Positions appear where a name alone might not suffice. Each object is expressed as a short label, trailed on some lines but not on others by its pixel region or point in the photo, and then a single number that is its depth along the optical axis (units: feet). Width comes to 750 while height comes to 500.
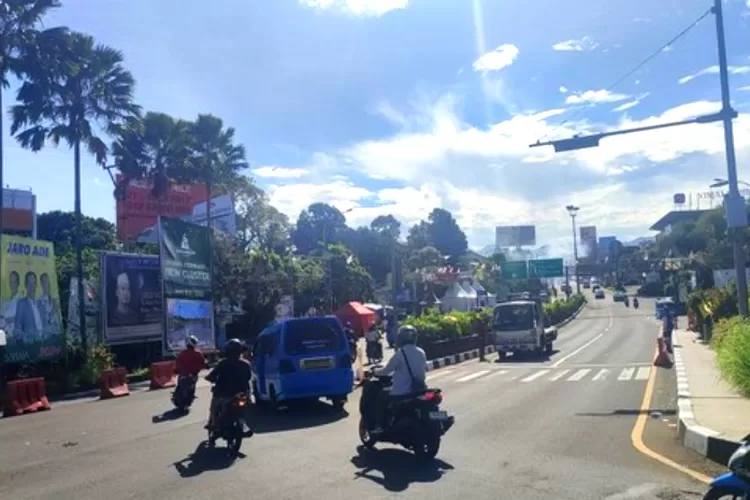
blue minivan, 50.80
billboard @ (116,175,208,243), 158.51
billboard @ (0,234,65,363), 74.69
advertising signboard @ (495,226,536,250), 447.42
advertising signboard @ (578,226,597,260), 538.51
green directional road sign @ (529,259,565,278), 248.52
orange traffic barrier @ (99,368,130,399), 77.97
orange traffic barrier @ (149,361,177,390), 85.85
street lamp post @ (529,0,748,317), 57.26
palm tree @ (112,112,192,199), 118.62
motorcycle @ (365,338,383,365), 99.55
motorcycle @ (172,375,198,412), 56.39
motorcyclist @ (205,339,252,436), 37.70
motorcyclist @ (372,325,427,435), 33.99
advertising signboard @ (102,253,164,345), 103.81
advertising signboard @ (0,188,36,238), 167.53
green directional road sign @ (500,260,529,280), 249.75
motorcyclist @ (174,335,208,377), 55.31
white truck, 110.73
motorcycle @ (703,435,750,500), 18.19
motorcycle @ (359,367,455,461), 32.58
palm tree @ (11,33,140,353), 86.53
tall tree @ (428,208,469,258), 471.62
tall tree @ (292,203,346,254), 372.38
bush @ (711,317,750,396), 44.14
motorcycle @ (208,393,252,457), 36.29
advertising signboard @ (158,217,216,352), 101.50
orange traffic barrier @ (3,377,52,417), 64.39
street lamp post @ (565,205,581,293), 353.72
